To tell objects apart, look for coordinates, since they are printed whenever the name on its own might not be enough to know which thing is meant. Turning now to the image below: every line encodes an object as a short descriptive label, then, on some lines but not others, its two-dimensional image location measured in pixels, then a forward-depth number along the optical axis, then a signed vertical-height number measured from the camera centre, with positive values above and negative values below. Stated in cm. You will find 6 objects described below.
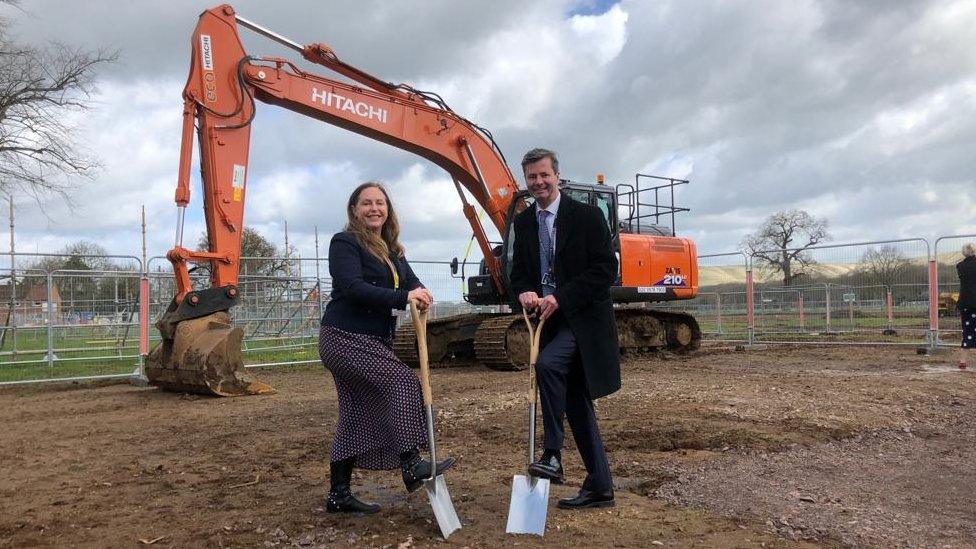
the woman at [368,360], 366 -32
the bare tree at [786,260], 1688 +80
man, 371 -10
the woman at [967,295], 999 -2
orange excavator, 851 +133
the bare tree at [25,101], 1775 +475
